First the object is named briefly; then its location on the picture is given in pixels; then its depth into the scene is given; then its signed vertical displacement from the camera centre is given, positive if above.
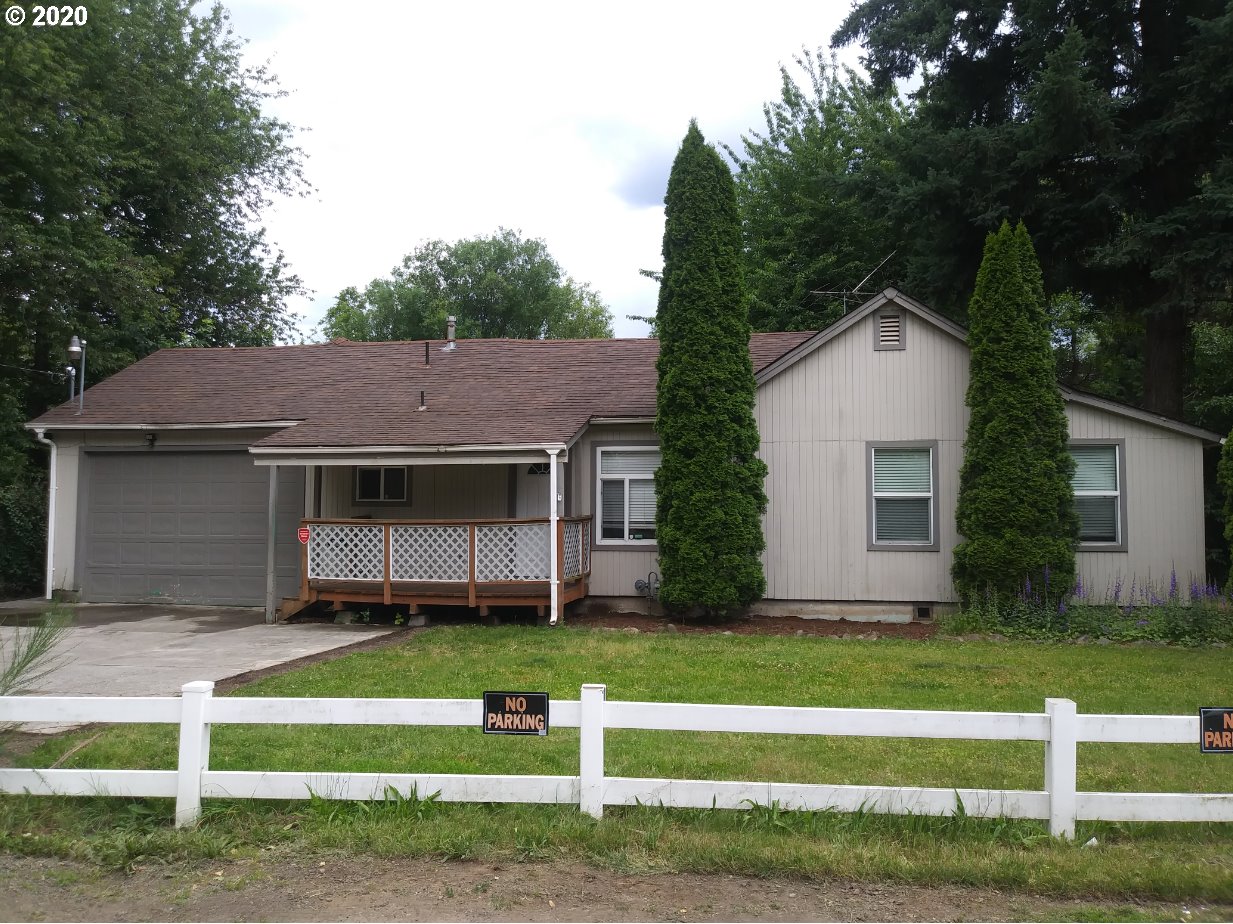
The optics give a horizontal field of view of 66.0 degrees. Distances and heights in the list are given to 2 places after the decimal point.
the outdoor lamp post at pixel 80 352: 14.63 +2.51
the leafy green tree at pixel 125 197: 17.20 +7.01
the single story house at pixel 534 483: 12.93 +0.47
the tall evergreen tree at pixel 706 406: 12.90 +1.51
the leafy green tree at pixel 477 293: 44.28 +10.58
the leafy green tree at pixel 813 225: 26.30 +8.25
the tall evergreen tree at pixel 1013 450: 12.23 +0.87
